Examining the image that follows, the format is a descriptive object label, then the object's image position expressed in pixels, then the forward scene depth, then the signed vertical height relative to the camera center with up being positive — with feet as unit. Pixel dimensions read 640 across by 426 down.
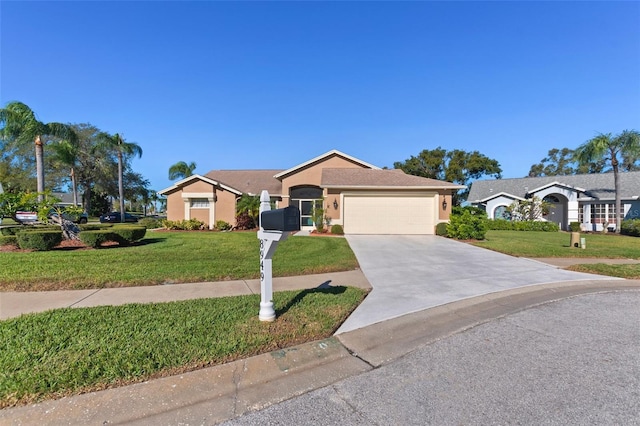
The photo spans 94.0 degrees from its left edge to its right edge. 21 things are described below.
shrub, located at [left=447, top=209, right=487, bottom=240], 48.78 -2.79
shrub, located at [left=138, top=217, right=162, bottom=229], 72.51 -2.66
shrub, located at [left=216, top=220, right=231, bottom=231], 65.16 -3.03
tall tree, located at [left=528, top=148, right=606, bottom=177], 179.84 +26.71
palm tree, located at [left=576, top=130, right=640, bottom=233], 67.51 +13.86
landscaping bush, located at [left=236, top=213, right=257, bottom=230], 66.74 -2.14
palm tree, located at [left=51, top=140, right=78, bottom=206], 78.59 +16.78
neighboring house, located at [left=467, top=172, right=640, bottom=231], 74.79 +3.01
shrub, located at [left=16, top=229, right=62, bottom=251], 30.94 -2.72
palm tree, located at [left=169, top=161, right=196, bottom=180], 135.95 +19.27
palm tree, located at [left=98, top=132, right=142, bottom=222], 98.84 +23.31
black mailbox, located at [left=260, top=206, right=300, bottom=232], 11.71 -0.33
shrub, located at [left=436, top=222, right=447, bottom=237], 54.90 -3.63
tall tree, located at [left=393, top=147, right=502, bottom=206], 129.29 +19.35
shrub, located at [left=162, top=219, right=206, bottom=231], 64.59 -2.80
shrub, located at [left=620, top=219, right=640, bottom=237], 61.41 -4.21
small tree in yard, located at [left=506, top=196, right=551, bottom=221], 80.69 +0.11
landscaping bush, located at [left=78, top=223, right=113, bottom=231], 38.36 -1.85
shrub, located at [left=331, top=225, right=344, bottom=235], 56.44 -3.68
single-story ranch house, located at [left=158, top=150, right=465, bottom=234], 57.82 +3.16
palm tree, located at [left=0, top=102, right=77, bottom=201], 52.16 +16.11
